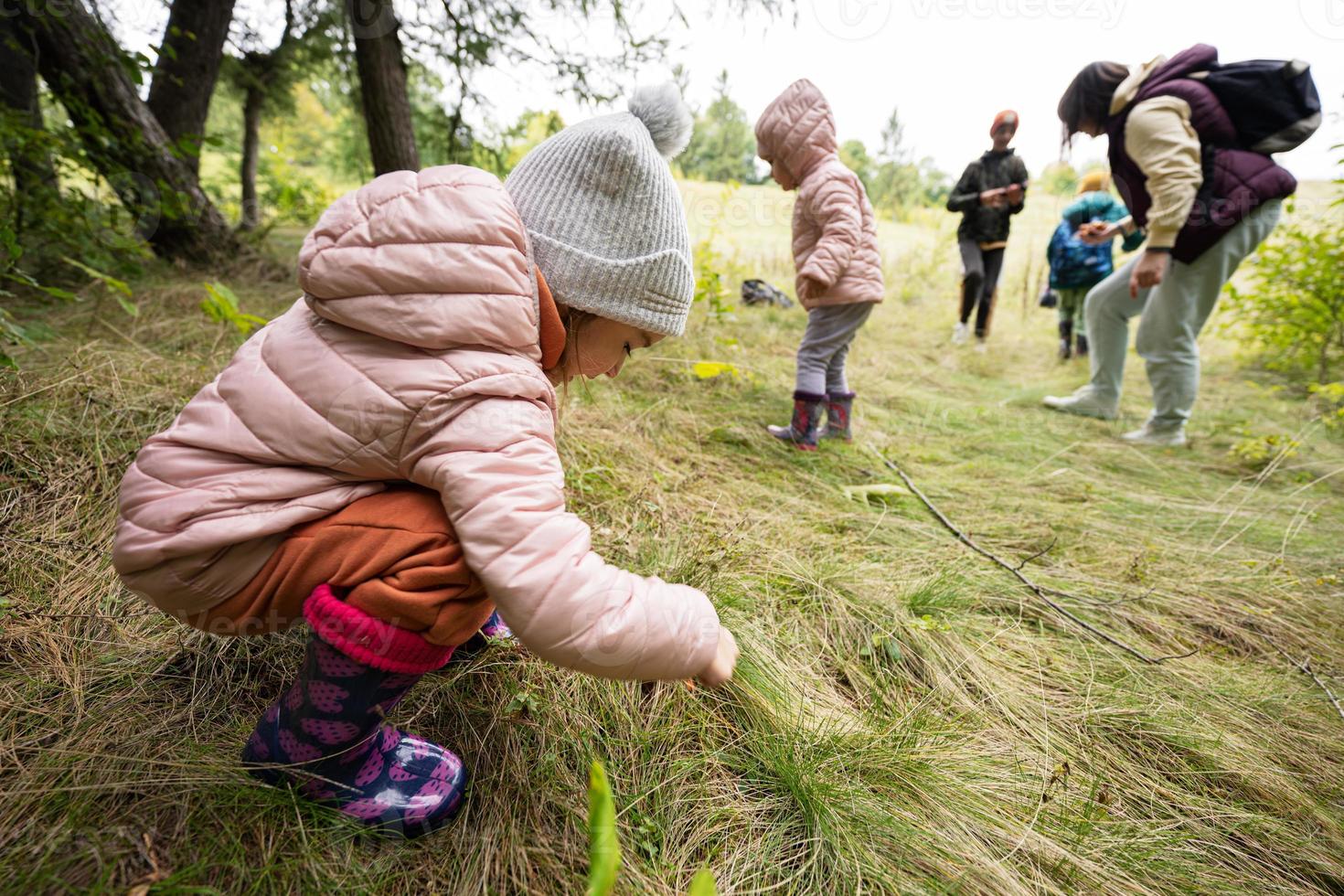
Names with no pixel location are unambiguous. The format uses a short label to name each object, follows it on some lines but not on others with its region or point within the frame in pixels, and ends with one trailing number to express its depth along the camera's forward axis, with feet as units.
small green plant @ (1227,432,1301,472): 9.24
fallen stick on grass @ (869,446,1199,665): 4.50
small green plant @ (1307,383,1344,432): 9.25
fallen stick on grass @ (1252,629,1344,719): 4.24
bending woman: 8.00
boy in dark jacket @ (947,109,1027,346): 15.71
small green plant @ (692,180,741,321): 12.80
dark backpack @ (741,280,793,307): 18.37
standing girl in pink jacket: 8.25
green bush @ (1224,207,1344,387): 11.92
